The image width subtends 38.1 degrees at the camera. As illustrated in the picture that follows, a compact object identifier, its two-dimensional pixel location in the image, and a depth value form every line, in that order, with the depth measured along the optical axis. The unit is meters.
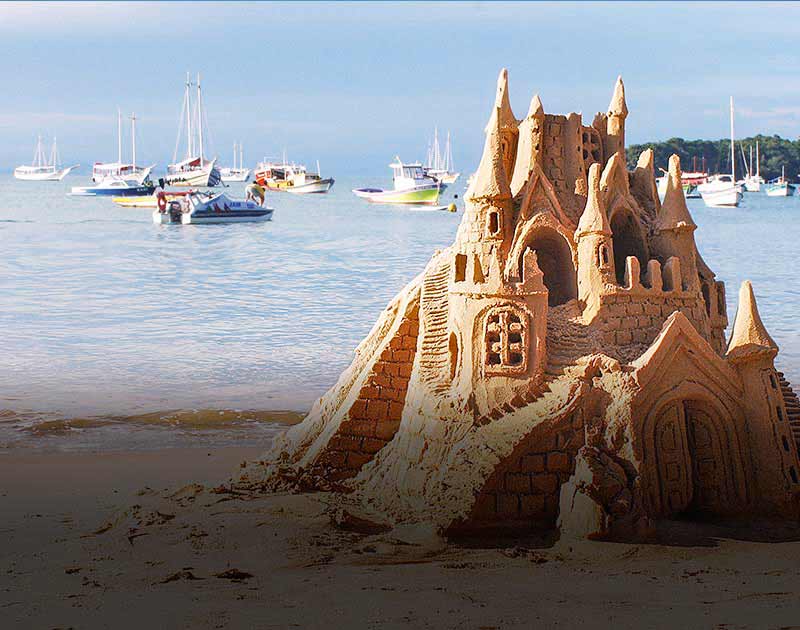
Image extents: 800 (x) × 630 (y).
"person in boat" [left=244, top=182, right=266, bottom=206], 83.62
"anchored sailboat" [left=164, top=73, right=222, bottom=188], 101.88
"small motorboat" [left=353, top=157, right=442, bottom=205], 99.62
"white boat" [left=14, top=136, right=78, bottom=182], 168.38
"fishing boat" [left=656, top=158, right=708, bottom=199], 106.93
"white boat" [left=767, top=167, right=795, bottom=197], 113.67
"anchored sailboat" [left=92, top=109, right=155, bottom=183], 117.12
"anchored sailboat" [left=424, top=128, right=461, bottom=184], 116.19
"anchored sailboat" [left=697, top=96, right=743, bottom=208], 98.56
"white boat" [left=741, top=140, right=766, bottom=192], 113.62
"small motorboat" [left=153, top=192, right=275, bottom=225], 77.56
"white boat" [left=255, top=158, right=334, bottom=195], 126.81
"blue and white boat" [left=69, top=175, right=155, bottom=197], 108.56
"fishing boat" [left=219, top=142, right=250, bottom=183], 156.64
